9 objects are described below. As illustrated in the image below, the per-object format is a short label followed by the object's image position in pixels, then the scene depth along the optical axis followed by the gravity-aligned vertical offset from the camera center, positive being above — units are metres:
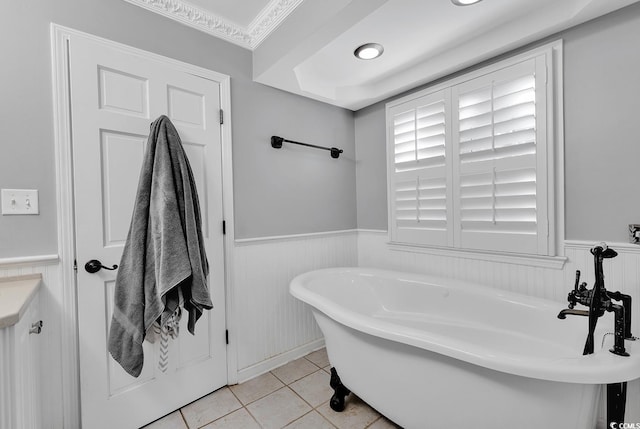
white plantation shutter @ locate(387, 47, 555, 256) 1.67 +0.32
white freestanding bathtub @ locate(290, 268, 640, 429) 0.96 -0.66
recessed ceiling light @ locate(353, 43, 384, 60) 1.95 +1.10
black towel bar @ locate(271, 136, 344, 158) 2.17 +0.54
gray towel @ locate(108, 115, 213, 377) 1.32 -0.23
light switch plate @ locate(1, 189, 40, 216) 1.30 +0.06
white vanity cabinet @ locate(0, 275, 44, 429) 0.85 -0.46
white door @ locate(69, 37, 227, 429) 1.44 +0.13
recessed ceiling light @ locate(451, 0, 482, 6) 1.48 +1.07
